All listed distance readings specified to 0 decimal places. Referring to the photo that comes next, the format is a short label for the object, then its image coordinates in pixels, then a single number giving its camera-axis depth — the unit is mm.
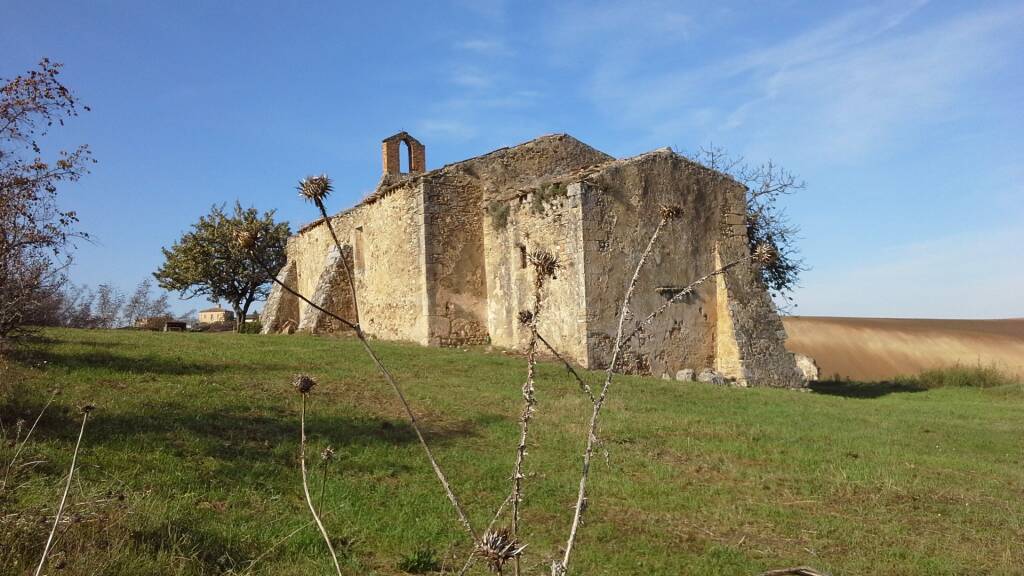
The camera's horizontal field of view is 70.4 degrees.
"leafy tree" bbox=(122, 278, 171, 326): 28469
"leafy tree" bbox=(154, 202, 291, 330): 33750
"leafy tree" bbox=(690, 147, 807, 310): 23562
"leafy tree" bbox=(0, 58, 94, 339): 8766
